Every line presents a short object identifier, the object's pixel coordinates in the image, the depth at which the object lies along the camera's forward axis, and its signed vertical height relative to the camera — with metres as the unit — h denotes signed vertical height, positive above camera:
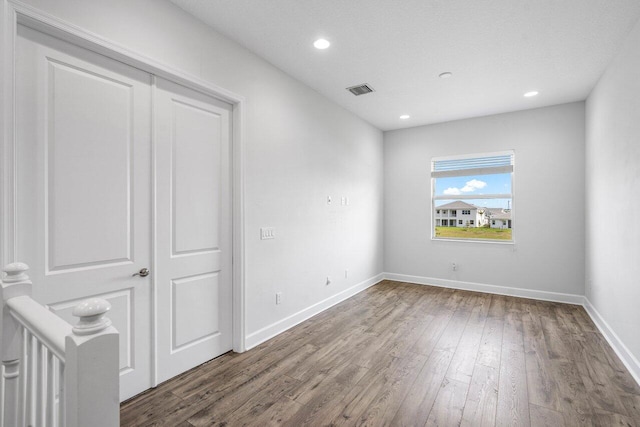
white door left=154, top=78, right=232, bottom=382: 2.36 -0.13
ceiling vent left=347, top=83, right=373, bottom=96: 3.89 +1.56
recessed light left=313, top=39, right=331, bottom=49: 2.88 +1.57
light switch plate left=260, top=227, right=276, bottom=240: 3.15 -0.21
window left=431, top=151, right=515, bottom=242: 5.01 +0.32
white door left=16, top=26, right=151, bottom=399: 1.73 +0.17
